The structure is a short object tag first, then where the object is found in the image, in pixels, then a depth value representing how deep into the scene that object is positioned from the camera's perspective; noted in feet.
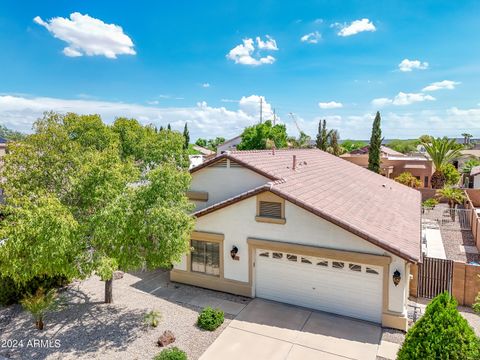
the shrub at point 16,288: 41.01
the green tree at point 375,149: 142.51
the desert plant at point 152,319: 36.99
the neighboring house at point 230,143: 266.57
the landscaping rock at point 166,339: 33.50
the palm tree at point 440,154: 134.31
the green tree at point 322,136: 191.66
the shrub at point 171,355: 29.58
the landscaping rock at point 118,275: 50.77
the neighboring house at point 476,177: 145.37
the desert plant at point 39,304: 35.78
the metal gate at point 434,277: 42.83
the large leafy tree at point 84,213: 29.60
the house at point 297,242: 37.32
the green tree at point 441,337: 23.31
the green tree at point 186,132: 283.59
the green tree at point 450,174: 135.13
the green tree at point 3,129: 522.19
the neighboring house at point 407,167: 145.07
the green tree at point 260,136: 200.34
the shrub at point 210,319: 36.37
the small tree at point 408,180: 129.29
